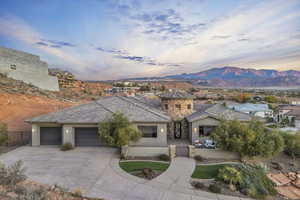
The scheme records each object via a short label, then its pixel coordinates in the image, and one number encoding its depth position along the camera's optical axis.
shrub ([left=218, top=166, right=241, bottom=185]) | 10.50
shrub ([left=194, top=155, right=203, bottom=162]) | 14.69
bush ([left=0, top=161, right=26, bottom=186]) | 7.02
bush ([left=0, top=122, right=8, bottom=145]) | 15.66
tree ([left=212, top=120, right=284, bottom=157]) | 13.27
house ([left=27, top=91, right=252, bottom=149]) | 17.02
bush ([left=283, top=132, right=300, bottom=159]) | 15.03
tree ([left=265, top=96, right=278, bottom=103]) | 71.76
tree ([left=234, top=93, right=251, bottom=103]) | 74.18
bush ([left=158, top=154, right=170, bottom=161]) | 14.57
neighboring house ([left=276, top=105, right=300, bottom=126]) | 33.06
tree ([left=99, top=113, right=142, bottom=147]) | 14.26
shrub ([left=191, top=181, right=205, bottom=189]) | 10.17
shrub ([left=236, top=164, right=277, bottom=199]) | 9.73
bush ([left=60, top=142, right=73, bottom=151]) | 16.28
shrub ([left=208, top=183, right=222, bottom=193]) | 9.74
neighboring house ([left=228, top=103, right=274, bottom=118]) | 41.09
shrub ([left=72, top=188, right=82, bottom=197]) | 7.94
